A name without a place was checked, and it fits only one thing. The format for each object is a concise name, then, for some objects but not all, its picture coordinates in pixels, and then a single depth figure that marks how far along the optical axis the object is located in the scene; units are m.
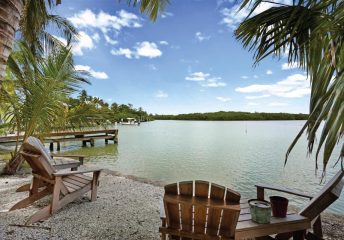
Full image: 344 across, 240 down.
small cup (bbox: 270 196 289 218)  2.31
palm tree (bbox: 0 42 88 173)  6.19
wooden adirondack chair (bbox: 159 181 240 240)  1.97
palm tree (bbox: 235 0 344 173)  2.15
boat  66.69
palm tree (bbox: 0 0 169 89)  1.95
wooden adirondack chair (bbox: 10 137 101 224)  3.37
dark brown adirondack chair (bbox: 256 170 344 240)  2.26
